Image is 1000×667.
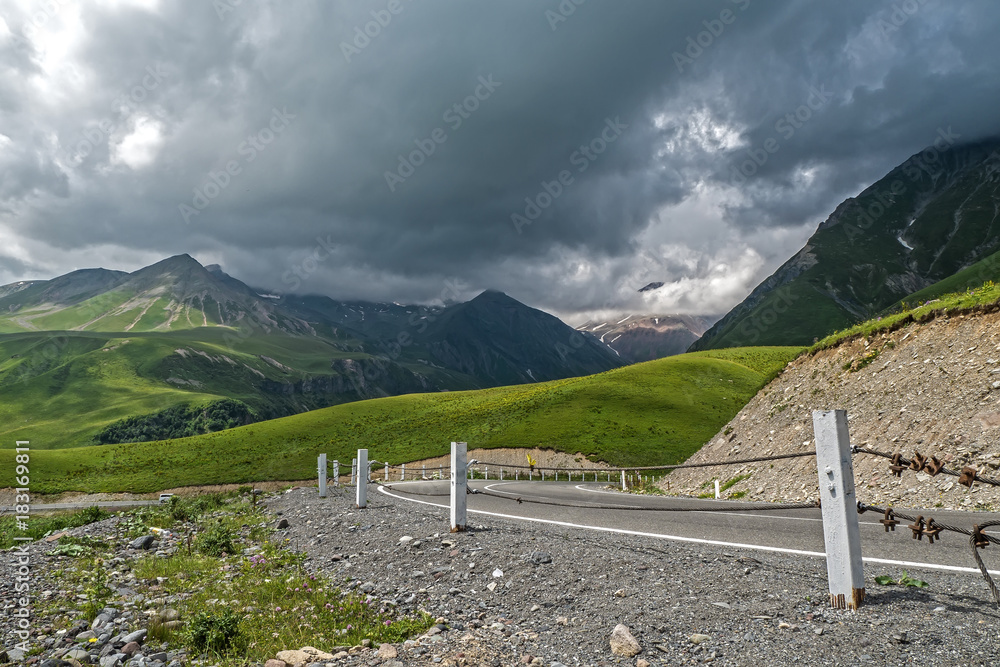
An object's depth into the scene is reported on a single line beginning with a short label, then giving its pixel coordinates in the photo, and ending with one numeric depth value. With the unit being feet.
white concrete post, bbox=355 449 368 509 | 56.85
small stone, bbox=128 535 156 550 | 49.34
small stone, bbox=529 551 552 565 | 25.98
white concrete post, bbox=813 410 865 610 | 16.74
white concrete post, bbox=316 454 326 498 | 73.34
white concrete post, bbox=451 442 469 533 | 36.35
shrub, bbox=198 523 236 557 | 42.91
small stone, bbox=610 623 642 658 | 15.58
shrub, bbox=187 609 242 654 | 21.16
